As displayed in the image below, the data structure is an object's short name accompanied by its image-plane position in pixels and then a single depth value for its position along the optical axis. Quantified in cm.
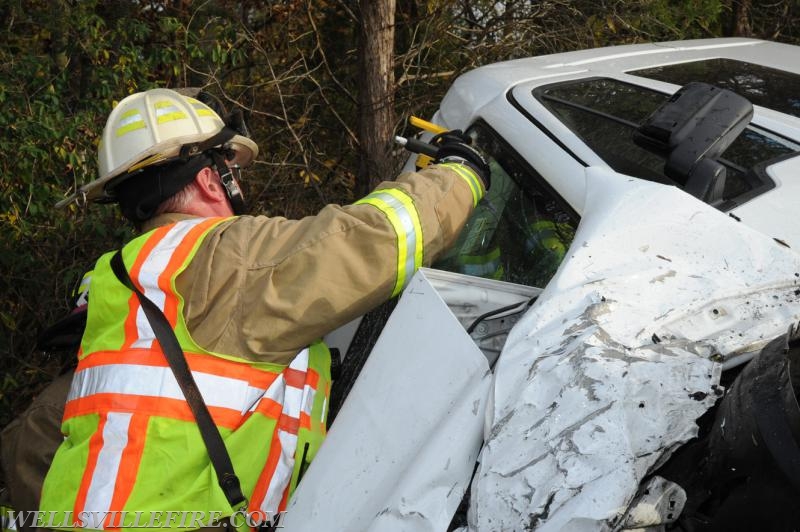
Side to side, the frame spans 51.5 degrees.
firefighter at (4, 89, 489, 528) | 196
